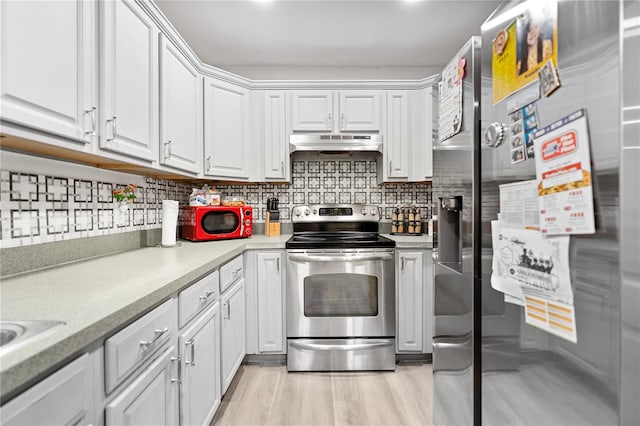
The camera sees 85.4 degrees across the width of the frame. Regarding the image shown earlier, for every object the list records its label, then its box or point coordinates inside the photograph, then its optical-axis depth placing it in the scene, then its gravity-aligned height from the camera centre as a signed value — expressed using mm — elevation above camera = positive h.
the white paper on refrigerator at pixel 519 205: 853 +17
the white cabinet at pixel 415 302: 2574 -674
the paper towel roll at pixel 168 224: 2145 -71
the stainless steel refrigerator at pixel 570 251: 635 -89
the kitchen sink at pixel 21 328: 726 -248
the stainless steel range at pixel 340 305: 2486 -678
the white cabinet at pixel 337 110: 2873 +846
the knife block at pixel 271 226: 3053 -122
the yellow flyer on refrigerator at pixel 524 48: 802 +421
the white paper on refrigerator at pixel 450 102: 1264 +427
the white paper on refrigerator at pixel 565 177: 699 +75
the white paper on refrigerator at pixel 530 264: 762 -131
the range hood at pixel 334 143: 2791 +563
